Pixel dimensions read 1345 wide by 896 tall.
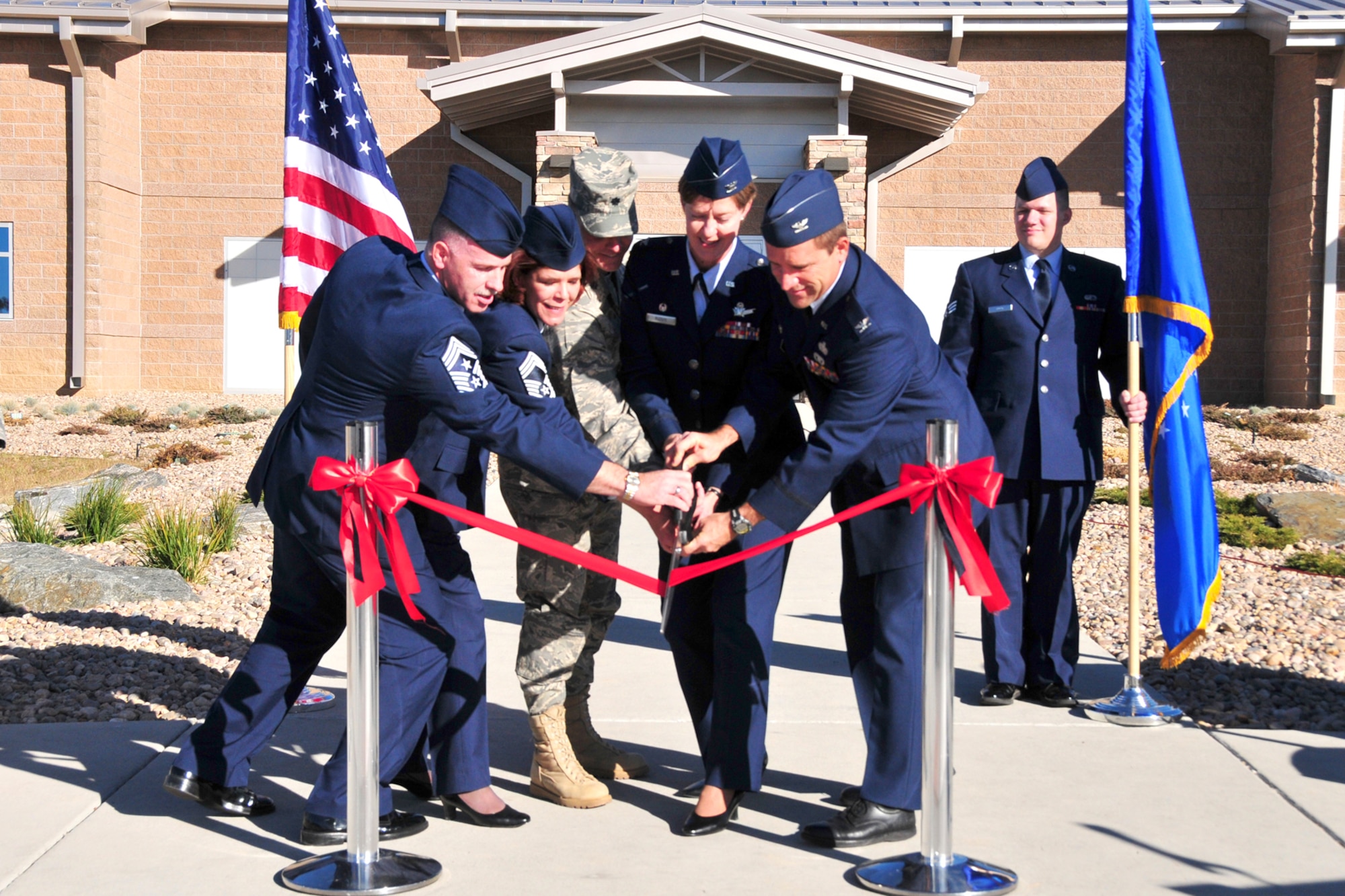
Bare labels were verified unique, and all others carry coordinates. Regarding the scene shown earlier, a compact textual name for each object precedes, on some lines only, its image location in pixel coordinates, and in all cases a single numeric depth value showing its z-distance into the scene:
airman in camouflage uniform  3.79
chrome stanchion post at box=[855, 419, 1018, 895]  3.06
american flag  5.81
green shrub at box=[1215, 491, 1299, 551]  8.35
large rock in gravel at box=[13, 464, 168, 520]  9.04
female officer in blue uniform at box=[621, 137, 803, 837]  3.67
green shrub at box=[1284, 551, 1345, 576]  7.49
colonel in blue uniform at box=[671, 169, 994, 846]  3.38
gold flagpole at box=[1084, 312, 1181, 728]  4.59
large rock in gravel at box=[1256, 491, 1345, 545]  8.77
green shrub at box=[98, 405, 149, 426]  16.00
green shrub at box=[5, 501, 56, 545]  7.77
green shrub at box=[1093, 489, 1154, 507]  10.34
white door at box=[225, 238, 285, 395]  18.86
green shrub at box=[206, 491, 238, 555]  7.81
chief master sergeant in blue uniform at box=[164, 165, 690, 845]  3.24
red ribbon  3.08
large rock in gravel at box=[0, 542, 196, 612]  6.33
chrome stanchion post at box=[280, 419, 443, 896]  3.06
